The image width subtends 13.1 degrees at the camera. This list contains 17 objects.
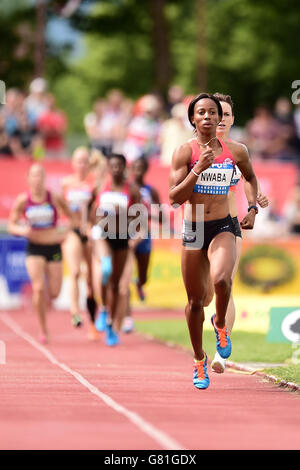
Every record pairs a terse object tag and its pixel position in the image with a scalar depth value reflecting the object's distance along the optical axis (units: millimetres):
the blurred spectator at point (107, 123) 28109
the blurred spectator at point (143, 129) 28062
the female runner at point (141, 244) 18188
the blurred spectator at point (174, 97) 29239
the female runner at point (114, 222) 16688
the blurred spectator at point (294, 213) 27609
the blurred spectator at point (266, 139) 30703
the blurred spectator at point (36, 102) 28109
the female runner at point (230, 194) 11914
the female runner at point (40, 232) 16844
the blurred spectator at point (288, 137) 30609
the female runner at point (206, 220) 10891
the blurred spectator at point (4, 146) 27062
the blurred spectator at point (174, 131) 27672
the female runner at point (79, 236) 17938
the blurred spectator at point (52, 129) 28609
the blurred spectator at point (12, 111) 27469
